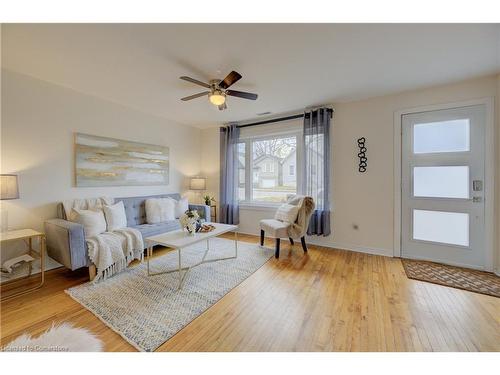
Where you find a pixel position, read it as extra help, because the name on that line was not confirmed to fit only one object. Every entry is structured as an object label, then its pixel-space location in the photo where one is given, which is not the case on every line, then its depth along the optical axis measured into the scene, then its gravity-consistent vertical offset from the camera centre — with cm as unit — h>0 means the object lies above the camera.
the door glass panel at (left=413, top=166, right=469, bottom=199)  273 +7
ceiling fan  236 +110
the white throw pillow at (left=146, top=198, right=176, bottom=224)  349 -42
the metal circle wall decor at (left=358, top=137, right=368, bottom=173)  333 +50
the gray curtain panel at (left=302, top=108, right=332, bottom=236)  355 +37
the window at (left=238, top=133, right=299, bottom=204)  412 +38
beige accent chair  310 -62
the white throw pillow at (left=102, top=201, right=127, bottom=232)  283 -43
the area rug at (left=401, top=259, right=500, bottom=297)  221 -106
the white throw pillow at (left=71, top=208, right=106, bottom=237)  248 -43
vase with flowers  254 -44
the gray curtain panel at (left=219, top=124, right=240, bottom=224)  449 +25
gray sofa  220 -64
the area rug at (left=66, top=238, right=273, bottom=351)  158 -109
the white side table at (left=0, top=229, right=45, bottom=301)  207 -53
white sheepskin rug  137 -108
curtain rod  383 +132
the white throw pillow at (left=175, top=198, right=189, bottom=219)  389 -40
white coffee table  225 -62
